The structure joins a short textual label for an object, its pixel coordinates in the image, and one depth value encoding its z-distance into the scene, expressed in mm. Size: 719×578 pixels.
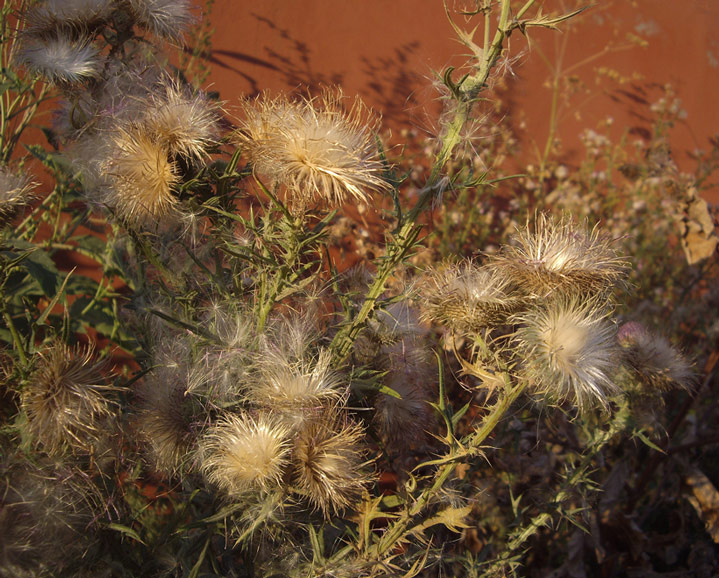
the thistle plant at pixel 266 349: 452
